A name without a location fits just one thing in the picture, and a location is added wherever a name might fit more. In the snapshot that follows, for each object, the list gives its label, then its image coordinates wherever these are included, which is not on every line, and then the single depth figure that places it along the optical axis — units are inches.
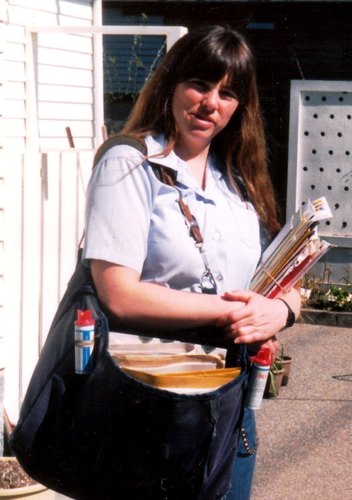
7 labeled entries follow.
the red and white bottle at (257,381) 87.8
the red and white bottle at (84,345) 79.2
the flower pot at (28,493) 156.9
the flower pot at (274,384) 249.7
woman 84.8
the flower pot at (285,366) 259.5
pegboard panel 378.6
